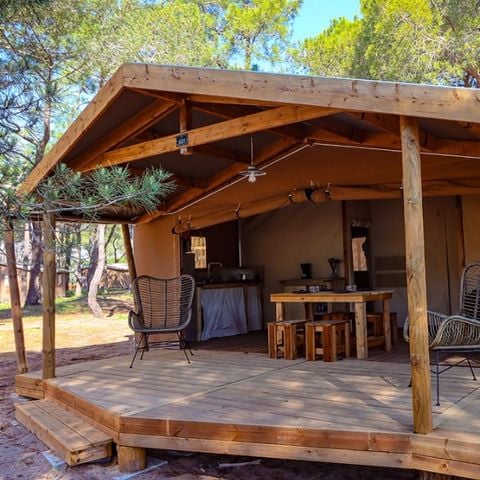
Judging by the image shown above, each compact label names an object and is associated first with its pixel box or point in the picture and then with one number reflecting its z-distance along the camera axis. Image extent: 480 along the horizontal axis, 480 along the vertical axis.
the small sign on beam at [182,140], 4.46
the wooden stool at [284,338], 5.45
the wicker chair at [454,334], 3.38
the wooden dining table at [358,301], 5.34
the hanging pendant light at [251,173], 5.20
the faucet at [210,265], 8.30
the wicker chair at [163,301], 6.07
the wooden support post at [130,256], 7.54
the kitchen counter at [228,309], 7.40
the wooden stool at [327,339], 5.17
